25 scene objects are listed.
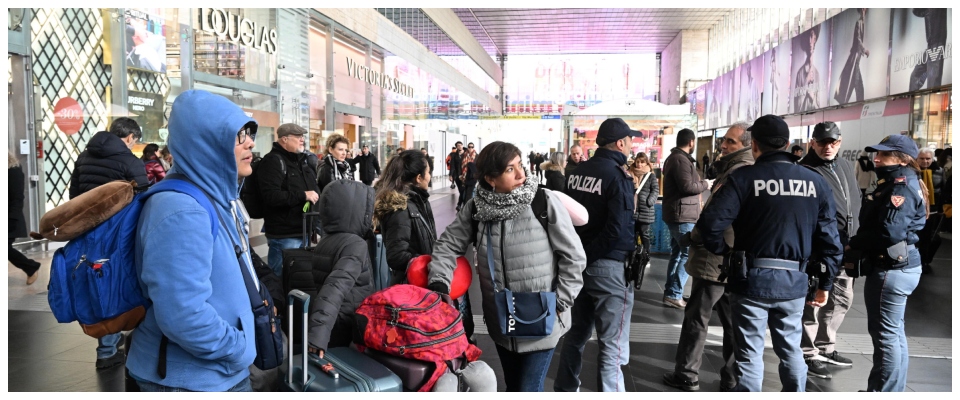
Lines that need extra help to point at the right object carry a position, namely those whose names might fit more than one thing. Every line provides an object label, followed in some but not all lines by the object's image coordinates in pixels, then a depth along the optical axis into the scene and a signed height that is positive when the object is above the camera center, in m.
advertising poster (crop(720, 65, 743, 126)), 26.06 +2.63
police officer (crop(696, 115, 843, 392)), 3.09 -0.36
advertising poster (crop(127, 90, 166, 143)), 10.77 +0.79
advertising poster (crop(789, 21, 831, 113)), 16.55 +2.46
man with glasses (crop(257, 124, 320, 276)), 5.20 -0.22
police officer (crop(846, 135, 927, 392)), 3.51 -0.45
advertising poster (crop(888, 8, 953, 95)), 10.46 +1.93
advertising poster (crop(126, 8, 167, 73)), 10.74 +1.96
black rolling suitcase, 3.00 -0.49
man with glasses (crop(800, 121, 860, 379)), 4.13 -0.46
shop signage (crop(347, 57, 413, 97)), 20.31 +2.83
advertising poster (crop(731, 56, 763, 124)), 22.88 +2.65
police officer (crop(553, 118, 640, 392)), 3.47 -0.60
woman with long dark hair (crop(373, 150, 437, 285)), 3.53 -0.27
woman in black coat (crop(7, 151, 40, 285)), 6.30 -0.53
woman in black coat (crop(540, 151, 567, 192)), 8.92 -0.09
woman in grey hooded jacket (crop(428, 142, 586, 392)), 2.79 -0.37
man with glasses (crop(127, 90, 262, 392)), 1.69 -0.28
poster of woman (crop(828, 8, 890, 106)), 13.28 +2.32
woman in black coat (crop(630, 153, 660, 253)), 7.20 -0.36
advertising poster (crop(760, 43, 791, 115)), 19.84 +2.57
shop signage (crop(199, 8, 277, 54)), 12.39 +2.59
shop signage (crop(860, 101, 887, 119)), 13.43 +1.13
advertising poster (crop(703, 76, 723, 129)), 29.56 +2.70
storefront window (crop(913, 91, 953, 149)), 11.05 +0.77
